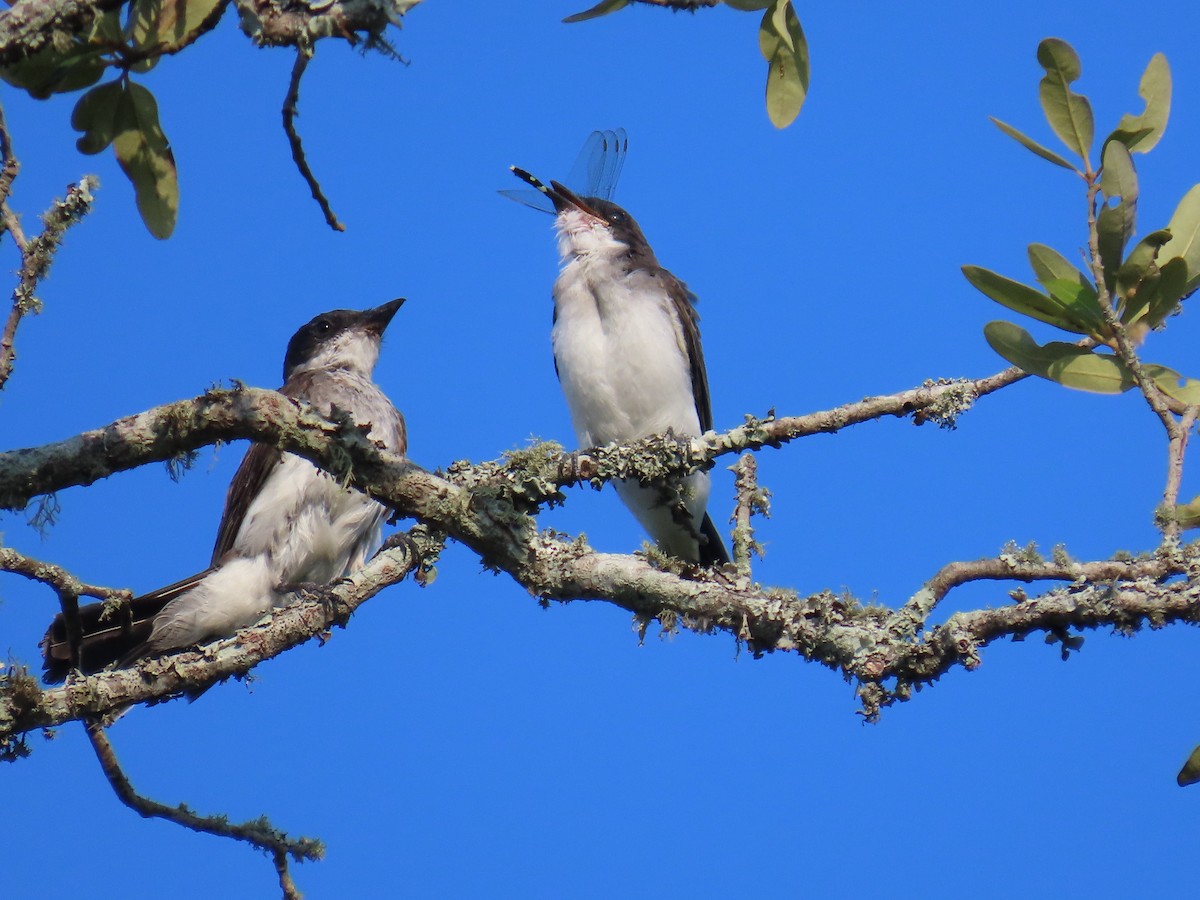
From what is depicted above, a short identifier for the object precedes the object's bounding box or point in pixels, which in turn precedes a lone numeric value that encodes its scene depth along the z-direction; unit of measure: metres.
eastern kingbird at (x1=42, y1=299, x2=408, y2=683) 12.45
